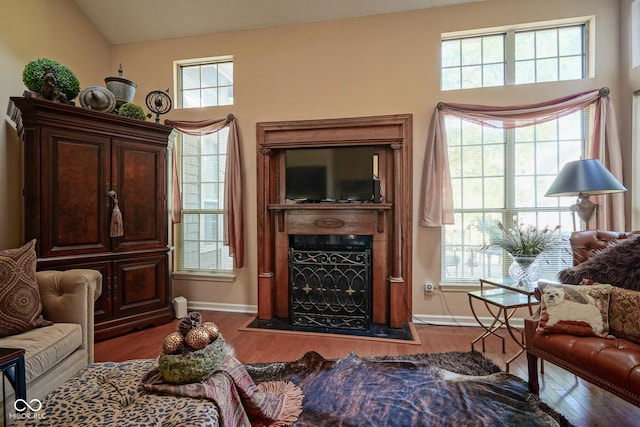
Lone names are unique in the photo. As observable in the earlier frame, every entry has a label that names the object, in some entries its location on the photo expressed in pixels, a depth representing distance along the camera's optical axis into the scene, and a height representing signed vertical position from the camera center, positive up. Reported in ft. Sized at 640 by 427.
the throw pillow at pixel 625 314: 5.45 -2.02
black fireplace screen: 9.95 -2.70
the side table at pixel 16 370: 3.97 -2.32
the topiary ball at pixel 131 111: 9.79 +3.46
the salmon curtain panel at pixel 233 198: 11.32 +0.53
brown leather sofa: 4.68 -2.69
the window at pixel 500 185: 9.99 +0.90
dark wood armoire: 8.14 +0.36
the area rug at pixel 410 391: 5.49 -3.96
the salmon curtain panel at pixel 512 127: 9.06 +2.42
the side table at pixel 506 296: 7.31 -2.38
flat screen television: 10.18 +1.34
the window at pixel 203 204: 12.09 +0.32
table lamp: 7.43 +0.71
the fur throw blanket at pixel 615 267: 5.90 -1.22
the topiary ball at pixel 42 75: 8.42 +4.05
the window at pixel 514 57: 10.04 +5.50
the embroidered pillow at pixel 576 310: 5.66 -2.01
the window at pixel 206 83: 12.16 +5.51
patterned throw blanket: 4.04 -2.97
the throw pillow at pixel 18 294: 5.87 -1.75
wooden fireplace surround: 10.18 -0.07
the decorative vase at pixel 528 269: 7.88 -1.61
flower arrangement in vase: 7.86 -1.06
